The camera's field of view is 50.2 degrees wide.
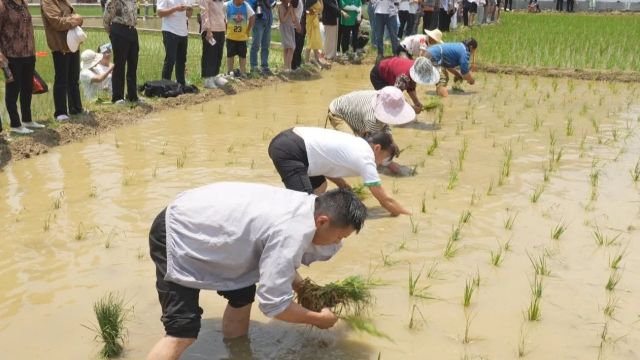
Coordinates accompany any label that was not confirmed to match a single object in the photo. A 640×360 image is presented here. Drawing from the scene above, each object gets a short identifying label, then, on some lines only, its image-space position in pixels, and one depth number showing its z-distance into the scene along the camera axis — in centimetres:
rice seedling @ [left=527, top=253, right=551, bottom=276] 378
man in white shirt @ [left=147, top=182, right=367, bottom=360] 260
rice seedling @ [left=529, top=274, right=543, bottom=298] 348
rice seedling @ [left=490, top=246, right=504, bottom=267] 392
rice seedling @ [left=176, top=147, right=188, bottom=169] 577
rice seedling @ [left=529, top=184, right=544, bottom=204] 498
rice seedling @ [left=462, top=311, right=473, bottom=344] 314
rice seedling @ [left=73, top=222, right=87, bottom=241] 425
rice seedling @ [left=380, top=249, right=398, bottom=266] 394
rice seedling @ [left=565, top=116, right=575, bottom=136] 704
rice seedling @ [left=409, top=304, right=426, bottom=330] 327
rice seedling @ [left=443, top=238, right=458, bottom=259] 402
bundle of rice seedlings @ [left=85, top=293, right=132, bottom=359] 297
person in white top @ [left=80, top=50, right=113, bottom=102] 852
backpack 835
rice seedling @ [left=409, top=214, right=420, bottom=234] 442
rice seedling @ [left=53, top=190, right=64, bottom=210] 477
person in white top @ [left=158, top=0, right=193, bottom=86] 807
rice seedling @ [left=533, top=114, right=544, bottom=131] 733
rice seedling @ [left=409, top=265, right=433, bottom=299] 354
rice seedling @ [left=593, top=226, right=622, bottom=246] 422
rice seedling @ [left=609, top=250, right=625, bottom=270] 385
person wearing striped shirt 514
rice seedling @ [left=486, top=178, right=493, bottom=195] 519
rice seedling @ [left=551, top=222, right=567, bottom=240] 430
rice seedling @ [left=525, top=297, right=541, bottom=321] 330
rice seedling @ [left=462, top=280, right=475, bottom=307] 345
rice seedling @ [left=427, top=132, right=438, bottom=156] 630
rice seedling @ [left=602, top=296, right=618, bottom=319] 337
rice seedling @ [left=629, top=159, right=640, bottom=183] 554
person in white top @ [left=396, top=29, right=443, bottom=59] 917
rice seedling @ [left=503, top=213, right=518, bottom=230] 449
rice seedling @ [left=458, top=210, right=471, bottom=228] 455
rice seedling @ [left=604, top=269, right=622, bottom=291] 363
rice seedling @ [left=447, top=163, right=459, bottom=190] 531
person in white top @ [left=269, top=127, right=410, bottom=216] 408
